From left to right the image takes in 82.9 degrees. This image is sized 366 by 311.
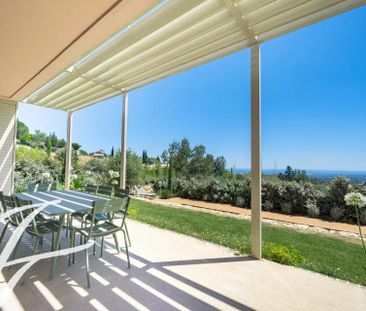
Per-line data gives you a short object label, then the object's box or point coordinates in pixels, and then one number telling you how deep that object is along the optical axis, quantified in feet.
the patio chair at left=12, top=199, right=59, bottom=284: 7.11
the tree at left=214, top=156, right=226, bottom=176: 35.43
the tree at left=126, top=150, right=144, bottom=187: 30.53
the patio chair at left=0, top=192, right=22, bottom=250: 7.66
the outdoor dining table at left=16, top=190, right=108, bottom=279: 7.30
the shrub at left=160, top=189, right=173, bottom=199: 31.60
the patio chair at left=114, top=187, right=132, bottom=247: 9.77
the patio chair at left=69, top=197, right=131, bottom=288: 6.88
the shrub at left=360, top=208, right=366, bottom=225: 16.15
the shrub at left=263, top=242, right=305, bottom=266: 8.62
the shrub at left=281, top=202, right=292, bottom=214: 21.90
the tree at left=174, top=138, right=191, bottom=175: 36.72
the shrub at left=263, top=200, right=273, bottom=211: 23.24
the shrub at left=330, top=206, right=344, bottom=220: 17.85
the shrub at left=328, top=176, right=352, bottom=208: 17.64
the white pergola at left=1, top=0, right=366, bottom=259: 7.22
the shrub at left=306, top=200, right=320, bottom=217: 19.67
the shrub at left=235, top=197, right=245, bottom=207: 25.35
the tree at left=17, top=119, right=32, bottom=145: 28.78
